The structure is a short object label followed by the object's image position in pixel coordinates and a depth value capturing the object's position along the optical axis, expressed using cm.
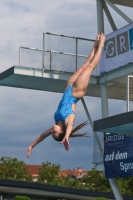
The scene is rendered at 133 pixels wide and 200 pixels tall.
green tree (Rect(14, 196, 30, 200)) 2918
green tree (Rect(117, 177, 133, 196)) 5608
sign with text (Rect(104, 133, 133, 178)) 2077
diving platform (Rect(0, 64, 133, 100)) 2092
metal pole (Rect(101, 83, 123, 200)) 2247
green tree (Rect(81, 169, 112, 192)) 5978
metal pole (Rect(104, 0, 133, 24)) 2205
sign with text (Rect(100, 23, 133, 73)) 2049
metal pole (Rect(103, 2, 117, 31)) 2320
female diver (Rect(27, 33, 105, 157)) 950
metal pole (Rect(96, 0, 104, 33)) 2345
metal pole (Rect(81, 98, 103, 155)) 2219
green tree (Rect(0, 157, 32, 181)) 6156
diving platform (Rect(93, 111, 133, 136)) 1497
